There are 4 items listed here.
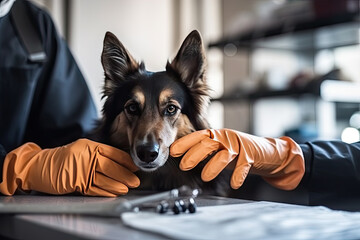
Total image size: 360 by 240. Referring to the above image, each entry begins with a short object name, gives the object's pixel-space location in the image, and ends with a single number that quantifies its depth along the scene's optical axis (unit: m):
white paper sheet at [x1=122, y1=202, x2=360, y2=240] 0.71
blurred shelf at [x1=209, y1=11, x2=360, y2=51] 2.81
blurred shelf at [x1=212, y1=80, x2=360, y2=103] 2.93
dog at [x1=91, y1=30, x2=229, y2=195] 1.30
